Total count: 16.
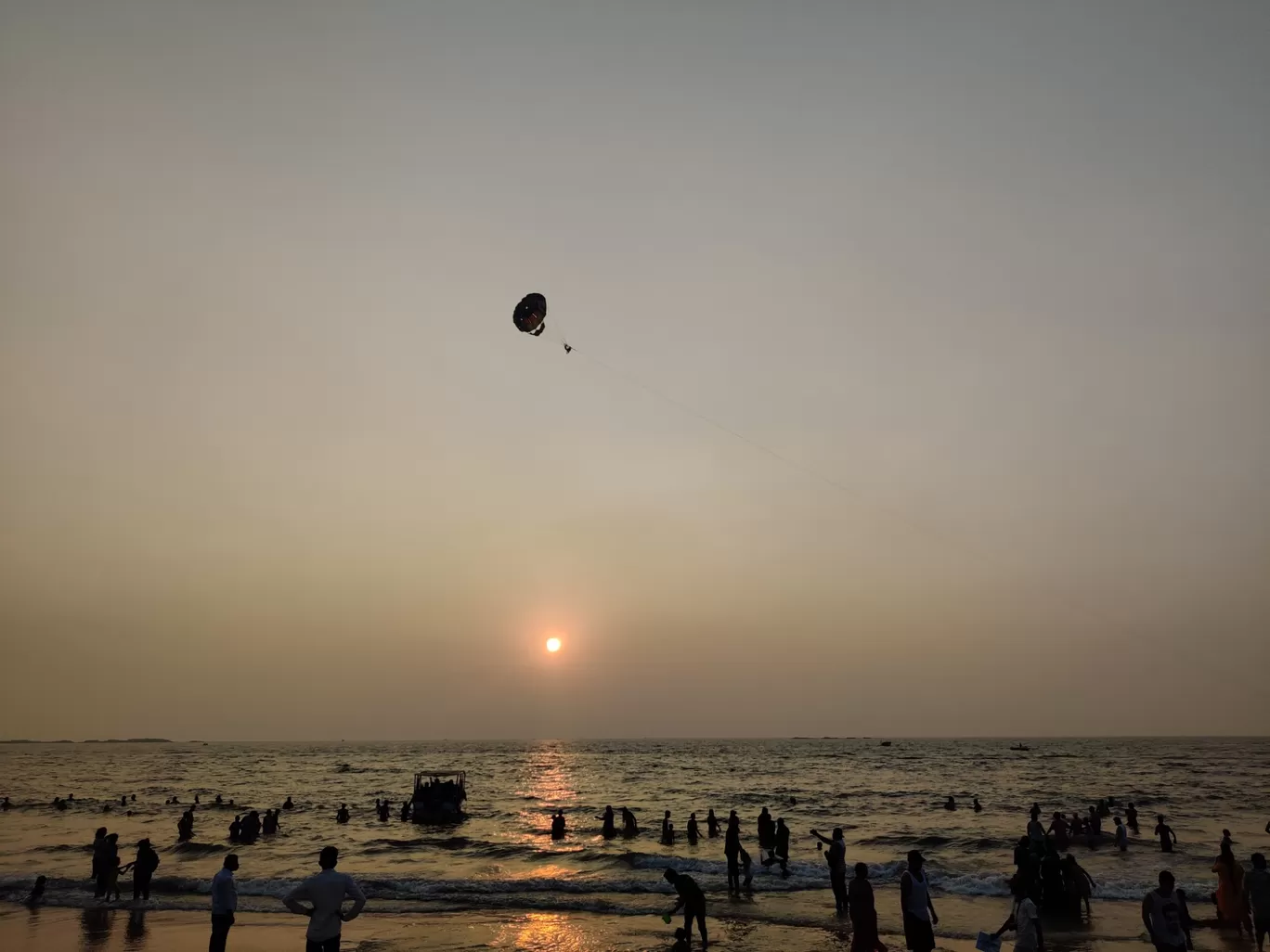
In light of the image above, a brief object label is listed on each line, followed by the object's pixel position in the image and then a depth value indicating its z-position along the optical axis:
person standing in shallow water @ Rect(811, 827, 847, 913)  18.12
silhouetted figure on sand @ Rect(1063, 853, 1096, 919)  19.48
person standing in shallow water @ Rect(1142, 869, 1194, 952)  11.27
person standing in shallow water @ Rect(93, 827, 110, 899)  22.47
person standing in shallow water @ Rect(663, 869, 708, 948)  15.88
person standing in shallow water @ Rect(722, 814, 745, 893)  22.41
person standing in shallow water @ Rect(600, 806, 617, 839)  37.52
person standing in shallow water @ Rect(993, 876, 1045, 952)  11.62
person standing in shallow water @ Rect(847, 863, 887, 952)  12.91
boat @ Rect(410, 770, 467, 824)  46.41
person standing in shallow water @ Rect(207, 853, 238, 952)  13.10
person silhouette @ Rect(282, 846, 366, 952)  9.27
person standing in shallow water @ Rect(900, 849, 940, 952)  12.80
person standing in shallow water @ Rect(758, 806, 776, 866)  25.25
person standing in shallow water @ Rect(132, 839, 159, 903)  22.28
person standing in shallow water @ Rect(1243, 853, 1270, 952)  13.38
